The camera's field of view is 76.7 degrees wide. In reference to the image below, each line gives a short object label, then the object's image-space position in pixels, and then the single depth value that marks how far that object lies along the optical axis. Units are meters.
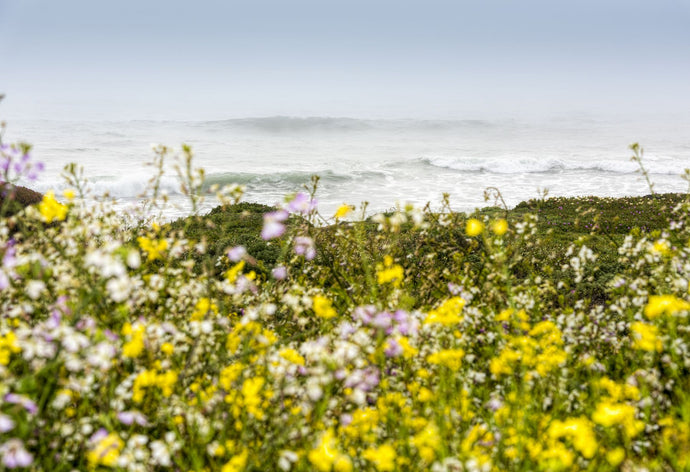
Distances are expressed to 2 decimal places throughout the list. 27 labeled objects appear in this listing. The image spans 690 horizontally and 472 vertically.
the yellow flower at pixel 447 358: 2.34
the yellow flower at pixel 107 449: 1.84
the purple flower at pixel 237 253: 2.58
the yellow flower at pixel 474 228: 2.78
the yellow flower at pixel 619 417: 1.86
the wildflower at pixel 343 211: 3.34
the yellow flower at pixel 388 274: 2.49
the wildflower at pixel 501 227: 3.05
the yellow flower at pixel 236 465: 1.94
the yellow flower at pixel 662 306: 2.31
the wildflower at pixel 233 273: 2.71
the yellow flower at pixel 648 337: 2.40
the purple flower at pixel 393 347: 2.55
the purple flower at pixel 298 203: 3.08
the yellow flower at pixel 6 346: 1.97
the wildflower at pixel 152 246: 2.58
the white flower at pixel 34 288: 1.92
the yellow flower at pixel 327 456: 1.74
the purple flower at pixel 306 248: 3.38
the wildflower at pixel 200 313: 2.94
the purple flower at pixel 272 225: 2.75
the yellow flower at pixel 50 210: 2.34
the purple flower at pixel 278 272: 3.11
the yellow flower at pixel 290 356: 2.30
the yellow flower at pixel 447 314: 2.55
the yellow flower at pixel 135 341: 2.01
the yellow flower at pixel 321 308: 2.26
